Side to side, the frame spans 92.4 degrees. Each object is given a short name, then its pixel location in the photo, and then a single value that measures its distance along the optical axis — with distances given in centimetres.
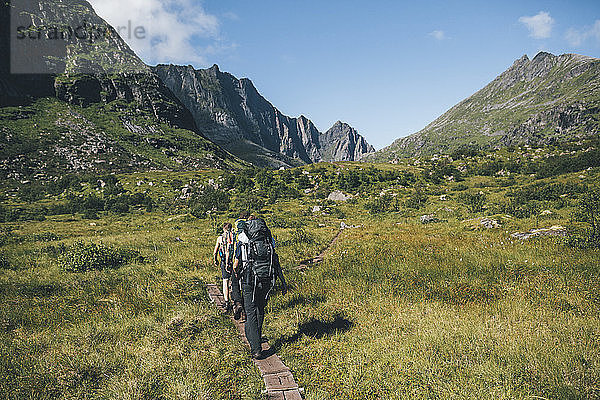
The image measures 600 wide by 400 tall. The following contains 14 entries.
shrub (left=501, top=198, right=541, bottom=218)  2097
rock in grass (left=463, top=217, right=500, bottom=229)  1891
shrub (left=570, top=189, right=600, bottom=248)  1115
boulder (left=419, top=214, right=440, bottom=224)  2556
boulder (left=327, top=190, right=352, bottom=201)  3822
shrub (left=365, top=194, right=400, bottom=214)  3256
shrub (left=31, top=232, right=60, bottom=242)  2128
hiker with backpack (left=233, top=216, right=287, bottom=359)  623
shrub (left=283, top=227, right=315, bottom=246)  1839
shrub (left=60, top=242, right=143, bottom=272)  1241
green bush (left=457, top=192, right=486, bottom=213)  2615
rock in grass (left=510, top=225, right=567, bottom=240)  1389
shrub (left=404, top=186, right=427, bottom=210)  3140
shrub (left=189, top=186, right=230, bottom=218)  3600
